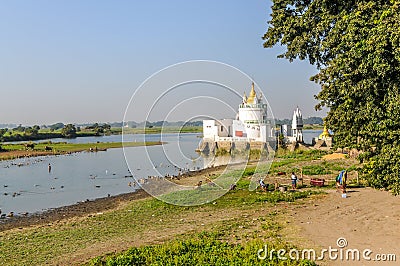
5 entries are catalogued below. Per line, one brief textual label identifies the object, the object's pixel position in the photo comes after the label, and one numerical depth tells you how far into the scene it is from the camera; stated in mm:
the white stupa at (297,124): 65562
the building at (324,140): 58341
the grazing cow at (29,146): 89050
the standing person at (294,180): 22114
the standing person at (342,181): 19381
